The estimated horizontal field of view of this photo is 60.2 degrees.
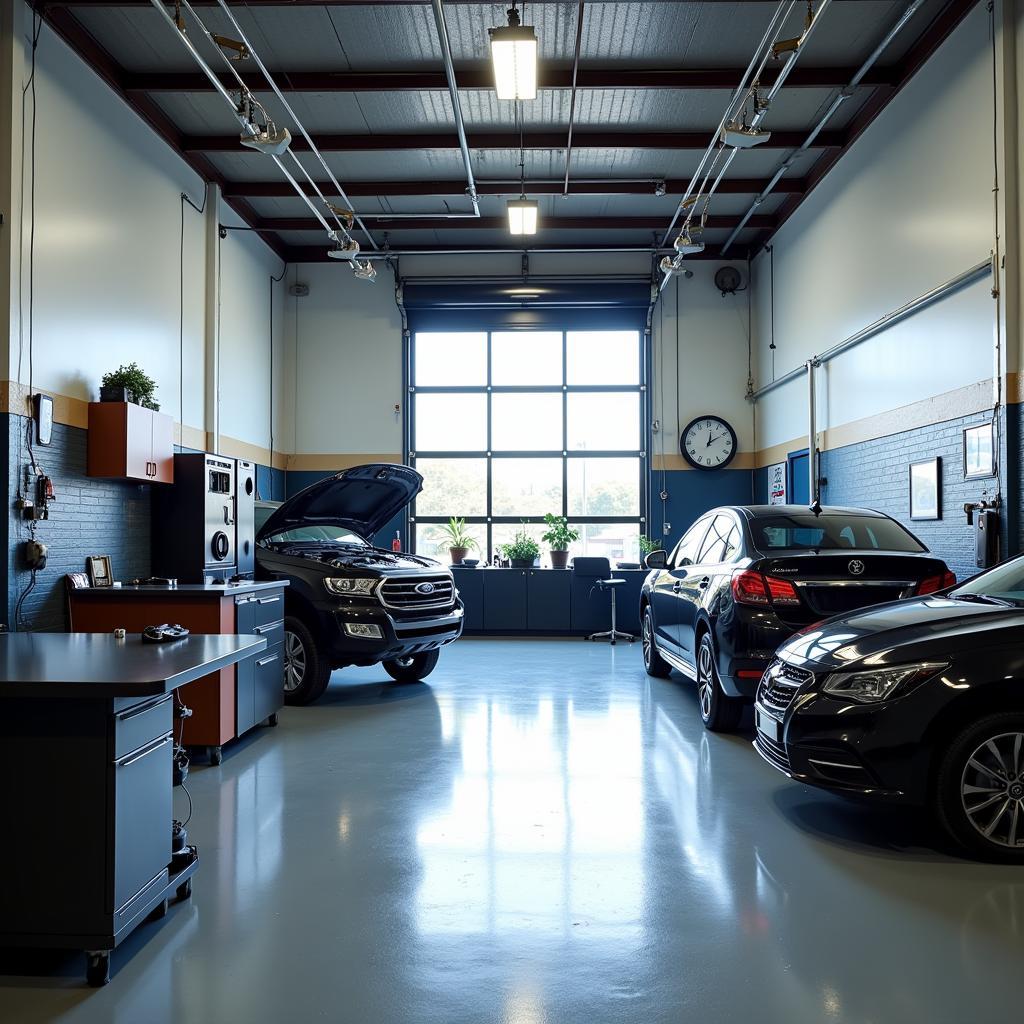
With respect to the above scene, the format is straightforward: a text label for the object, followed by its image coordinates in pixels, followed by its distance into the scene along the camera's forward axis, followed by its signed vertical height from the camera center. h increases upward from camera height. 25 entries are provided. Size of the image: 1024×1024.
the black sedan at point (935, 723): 3.23 -0.69
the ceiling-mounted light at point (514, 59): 5.74 +3.22
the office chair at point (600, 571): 10.69 -0.39
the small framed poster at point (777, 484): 10.87 +0.69
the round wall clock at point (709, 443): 12.12 +1.32
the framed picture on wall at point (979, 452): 6.13 +0.61
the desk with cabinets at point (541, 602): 11.27 -0.80
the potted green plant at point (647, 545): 11.56 -0.08
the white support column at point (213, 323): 9.17 +2.29
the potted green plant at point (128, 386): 6.54 +1.15
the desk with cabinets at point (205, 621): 4.91 -0.48
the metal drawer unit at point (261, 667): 5.29 -0.81
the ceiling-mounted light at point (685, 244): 9.21 +3.09
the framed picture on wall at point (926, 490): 6.94 +0.39
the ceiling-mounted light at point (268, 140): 6.61 +3.00
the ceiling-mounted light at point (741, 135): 6.62 +3.05
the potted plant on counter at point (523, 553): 11.43 -0.18
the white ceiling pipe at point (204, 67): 5.68 +3.34
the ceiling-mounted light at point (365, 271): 10.27 +3.13
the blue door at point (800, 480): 10.08 +0.68
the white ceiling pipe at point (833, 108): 6.40 +3.82
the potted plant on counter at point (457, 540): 11.82 -0.01
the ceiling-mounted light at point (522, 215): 8.92 +3.30
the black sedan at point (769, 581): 4.88 -0.24
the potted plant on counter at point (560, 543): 11.55 -0.05
